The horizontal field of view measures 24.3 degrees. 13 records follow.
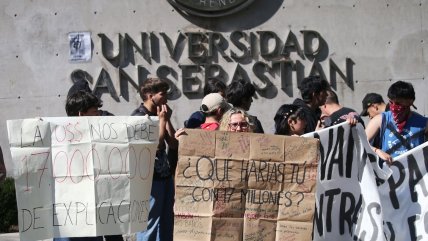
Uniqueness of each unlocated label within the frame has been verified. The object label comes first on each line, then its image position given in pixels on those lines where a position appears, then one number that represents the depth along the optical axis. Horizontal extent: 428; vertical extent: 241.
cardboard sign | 6.70
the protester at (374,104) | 10.88
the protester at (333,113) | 8.14
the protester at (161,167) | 7.82
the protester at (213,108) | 7.62
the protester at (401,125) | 8.33
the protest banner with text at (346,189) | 7.52
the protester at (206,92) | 8.33
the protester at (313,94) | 8.70
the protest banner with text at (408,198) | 7.84
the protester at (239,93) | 8.58
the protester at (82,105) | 7.00
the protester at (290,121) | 7.53
